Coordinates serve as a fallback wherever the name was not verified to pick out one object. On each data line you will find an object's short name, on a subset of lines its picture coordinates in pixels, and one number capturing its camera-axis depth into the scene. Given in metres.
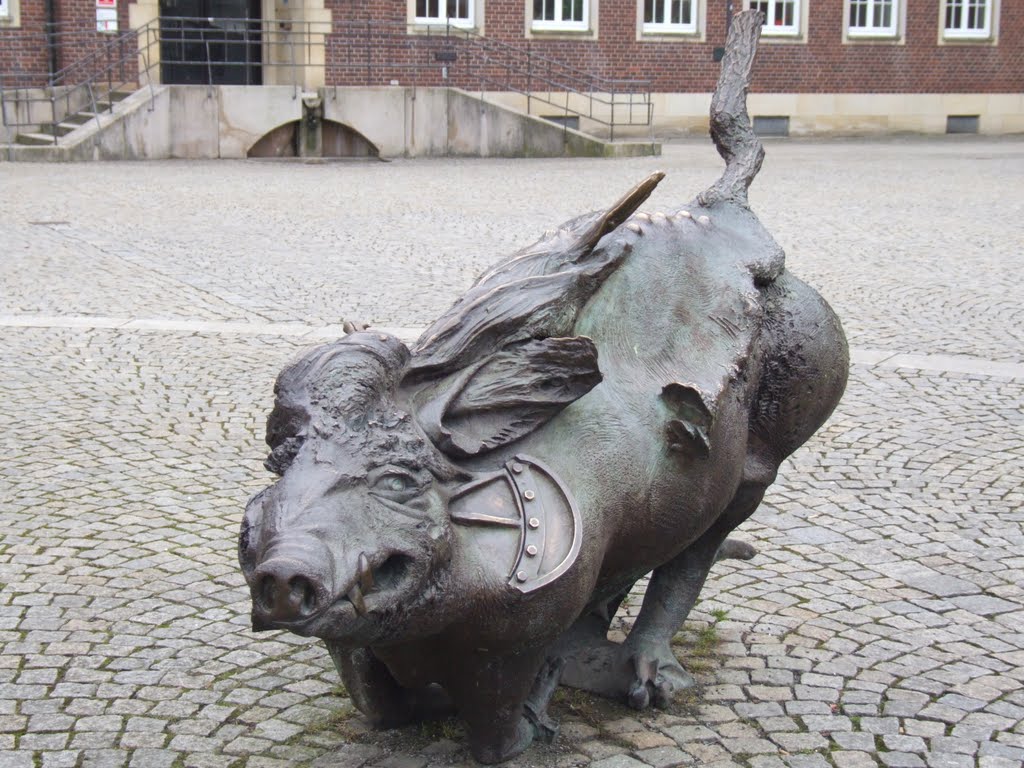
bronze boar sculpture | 2.64
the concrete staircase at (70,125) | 22.78
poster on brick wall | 24.98
